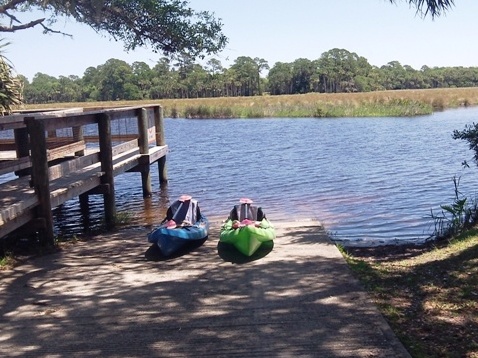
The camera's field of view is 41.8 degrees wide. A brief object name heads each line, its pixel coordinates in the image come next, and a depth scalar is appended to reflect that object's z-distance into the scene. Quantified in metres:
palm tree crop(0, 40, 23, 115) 12.38
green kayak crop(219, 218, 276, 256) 8.00
